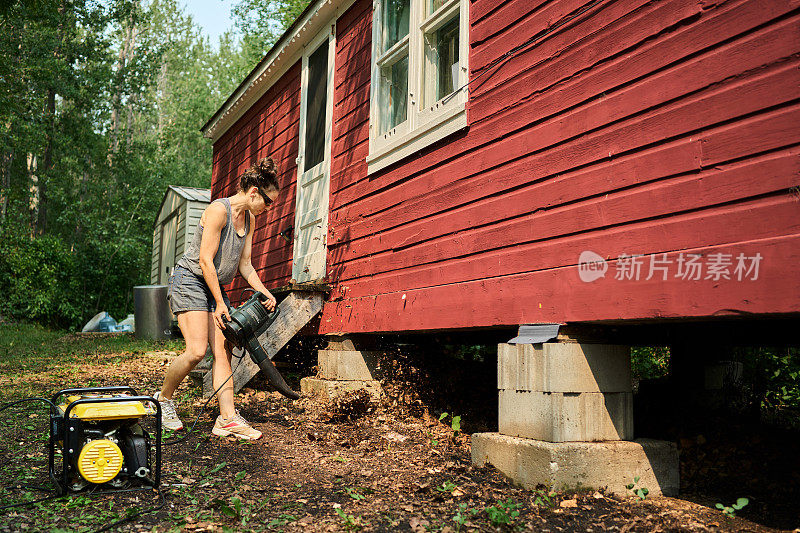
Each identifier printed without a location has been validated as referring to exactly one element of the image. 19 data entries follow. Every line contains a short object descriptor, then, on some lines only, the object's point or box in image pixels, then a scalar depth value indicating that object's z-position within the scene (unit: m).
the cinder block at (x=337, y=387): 6.30
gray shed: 17.70
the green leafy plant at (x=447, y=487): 3.62
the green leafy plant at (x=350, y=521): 3.09
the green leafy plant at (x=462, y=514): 3.11
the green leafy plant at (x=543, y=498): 3.42
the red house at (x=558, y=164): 2.91
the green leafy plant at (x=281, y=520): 3.14
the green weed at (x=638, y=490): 3.60
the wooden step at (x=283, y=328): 6.12
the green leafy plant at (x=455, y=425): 5.20
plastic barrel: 15.16
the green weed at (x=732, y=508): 3.15
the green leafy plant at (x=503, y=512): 3.10
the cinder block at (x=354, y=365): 6.45
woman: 4.70
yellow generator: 3.24
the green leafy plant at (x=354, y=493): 3.56
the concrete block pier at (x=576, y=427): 3.57
